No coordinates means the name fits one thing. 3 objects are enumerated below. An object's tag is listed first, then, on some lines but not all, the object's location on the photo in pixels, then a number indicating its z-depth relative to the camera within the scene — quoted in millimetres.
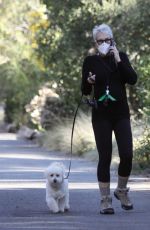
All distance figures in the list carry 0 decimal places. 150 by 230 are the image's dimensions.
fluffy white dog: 15813
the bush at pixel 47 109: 44506
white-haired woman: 15261
